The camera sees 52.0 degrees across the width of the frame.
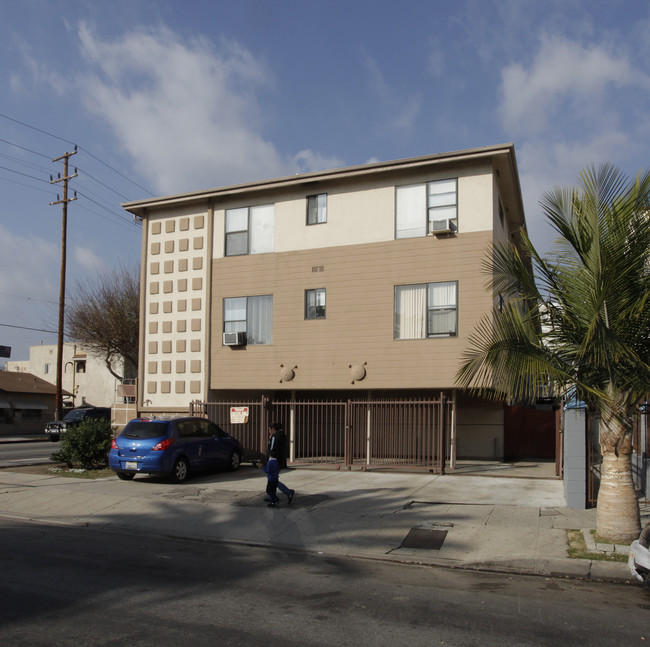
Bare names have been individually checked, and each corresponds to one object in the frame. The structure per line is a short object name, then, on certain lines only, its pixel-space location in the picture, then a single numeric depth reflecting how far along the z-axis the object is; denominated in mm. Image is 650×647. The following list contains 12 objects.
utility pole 32156
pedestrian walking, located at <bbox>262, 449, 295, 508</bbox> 12219
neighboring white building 52906
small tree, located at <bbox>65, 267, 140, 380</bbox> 38938
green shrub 17422
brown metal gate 18328
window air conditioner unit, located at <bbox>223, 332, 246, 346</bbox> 20281
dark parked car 32562
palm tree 8812
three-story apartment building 17969
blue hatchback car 14711
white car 6973
